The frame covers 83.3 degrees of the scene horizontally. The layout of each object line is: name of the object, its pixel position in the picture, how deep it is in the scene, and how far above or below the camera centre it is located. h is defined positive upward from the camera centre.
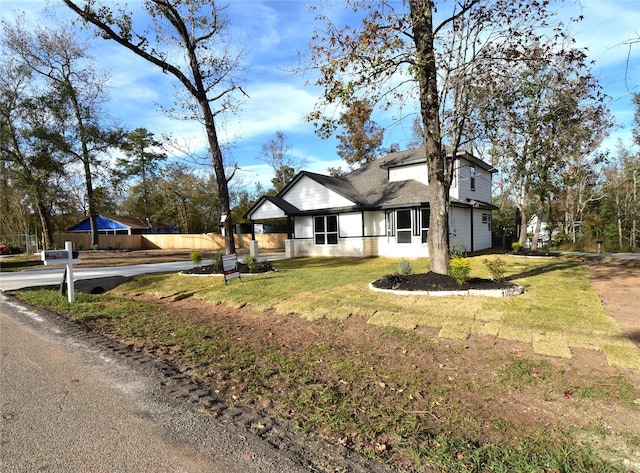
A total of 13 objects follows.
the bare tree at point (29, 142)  23.42 +6.99
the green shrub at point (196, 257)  13.24 -0.62
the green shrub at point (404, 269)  8.78 -0.89
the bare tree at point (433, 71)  7.56 +3.55
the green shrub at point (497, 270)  7.87 -0.90
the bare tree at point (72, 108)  23.56 +9.85
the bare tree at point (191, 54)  11.66 +6.57
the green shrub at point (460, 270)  7.35 -0.81
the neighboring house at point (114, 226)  40.72 +2.04
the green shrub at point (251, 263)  11.95 -0.82
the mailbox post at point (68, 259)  7.87 -0.31
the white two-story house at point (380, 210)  17.52 +1.27
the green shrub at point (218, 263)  11.84 -0.78
